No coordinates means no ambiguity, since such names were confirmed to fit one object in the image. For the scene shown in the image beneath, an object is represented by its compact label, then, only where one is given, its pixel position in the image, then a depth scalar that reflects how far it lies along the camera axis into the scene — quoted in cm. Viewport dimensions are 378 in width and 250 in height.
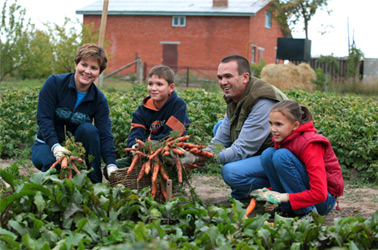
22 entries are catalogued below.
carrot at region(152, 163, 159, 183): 365
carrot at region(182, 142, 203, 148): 385
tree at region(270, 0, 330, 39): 2950
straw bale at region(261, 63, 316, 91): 2080
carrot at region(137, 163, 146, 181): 372
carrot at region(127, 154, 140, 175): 372
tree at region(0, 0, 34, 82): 1997
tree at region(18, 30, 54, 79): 2045
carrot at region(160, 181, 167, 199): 375
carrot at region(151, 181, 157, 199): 368
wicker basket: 381
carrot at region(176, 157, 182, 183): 371
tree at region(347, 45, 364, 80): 2616
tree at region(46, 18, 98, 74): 1936
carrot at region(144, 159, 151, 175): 367
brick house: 3019
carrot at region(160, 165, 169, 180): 372
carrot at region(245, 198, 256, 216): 363
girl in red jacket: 362
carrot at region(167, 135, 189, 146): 374
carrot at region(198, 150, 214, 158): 391
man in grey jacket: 409
